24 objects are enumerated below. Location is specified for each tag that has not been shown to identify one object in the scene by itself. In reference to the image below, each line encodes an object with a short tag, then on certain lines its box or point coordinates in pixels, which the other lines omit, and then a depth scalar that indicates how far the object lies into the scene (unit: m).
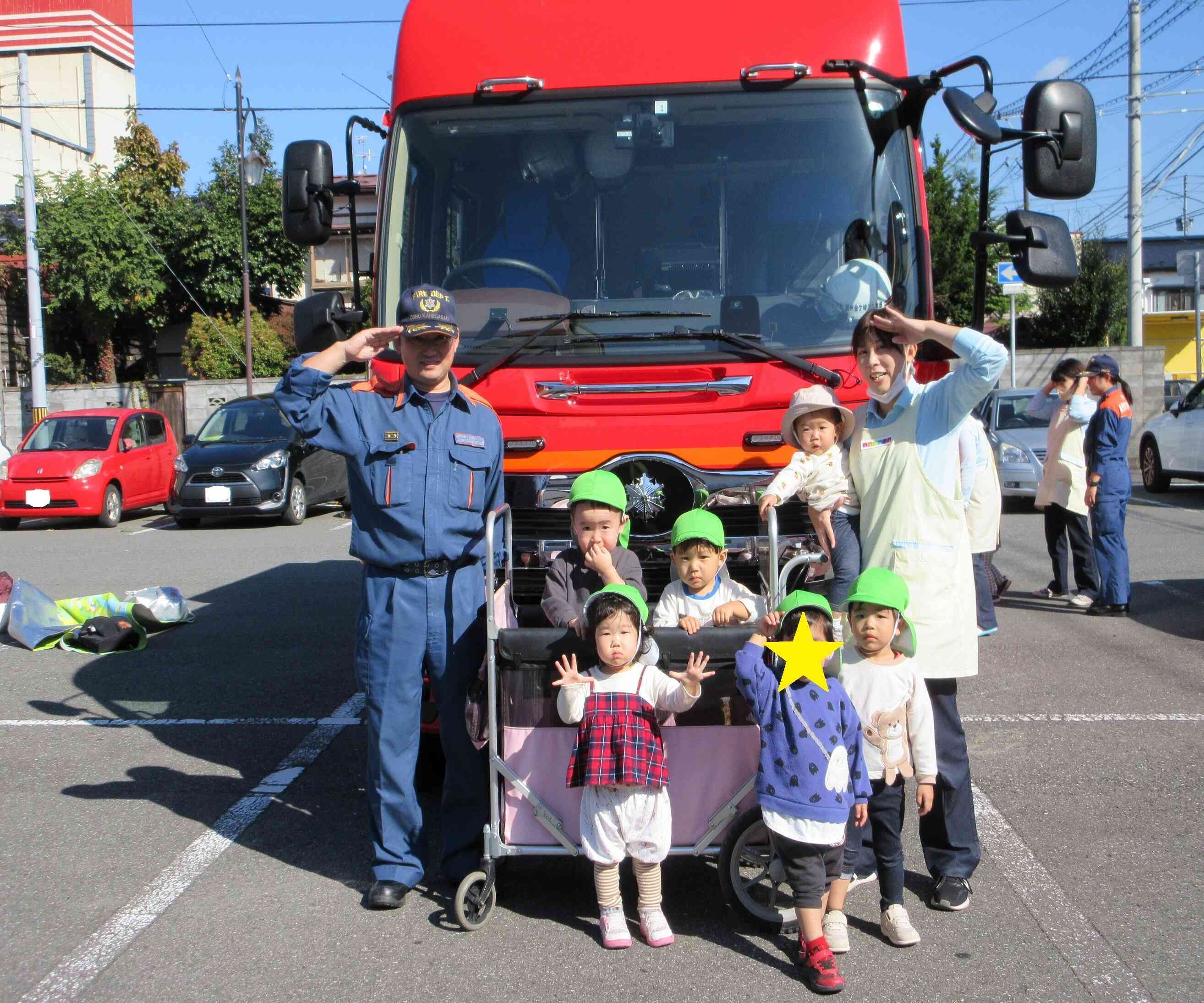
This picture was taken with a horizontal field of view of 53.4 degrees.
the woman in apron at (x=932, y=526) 3.81
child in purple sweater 3.42
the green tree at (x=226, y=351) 32.12
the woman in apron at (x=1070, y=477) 9.08
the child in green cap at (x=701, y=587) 4.01
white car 16.58
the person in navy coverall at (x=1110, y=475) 8.77
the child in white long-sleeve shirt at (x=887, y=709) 3.62
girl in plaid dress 3.64
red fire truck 4.73
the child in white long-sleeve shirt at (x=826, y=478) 4.06
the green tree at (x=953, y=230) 26.61
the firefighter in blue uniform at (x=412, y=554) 4.01
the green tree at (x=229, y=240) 33.66
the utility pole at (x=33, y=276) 24.83
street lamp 26.92
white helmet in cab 4.83
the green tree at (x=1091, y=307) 33.88
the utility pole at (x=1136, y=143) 24.75
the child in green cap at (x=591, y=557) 4.08
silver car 15.25
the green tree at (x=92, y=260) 32.44
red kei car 16.62
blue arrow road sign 19.91
